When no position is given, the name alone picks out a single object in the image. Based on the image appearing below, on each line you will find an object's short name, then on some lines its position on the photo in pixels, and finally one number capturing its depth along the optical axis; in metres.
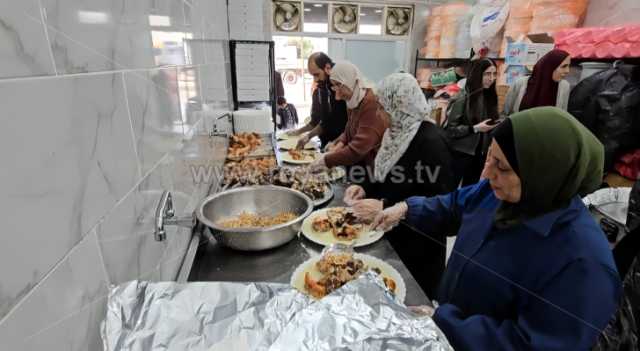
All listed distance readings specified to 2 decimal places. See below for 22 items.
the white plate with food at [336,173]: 1.97
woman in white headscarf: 1.59
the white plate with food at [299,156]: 2.30
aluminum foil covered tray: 0.48
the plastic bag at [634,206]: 0.83
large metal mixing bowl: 1.07
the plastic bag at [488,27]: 3.69
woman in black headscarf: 2.80
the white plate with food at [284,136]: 3.27
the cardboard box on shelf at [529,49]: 2.96
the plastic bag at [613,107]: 2.33
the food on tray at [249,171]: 1.65
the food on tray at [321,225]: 1.30
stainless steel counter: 1.01
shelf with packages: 4.91
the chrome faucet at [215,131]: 1.80
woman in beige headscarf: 1.97
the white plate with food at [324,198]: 1.58
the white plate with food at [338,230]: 1.22
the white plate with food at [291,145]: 2.82
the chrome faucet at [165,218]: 0.76
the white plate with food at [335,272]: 0.94
